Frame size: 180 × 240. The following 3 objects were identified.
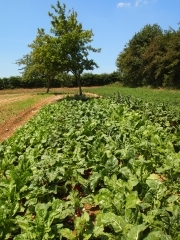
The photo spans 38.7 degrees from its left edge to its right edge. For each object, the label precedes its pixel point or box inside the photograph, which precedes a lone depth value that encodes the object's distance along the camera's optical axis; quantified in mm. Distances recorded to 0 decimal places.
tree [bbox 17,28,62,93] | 25016
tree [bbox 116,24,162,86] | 45531
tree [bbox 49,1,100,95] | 24916
